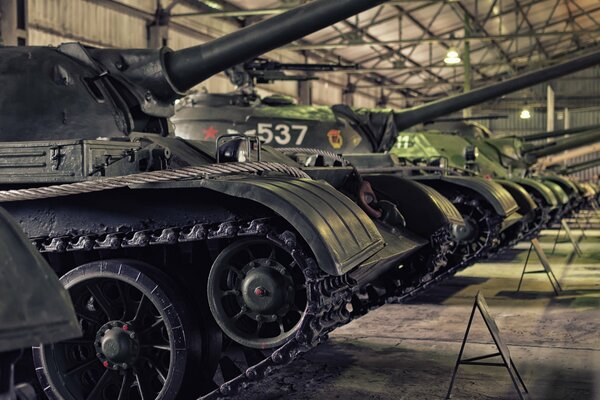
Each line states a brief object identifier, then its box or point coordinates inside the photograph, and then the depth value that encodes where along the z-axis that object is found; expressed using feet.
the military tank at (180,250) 15.48
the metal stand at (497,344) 18.25
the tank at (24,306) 6.15
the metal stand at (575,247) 46.71
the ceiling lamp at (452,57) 68.49
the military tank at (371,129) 31.73
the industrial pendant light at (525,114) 104.94
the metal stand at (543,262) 34.04
